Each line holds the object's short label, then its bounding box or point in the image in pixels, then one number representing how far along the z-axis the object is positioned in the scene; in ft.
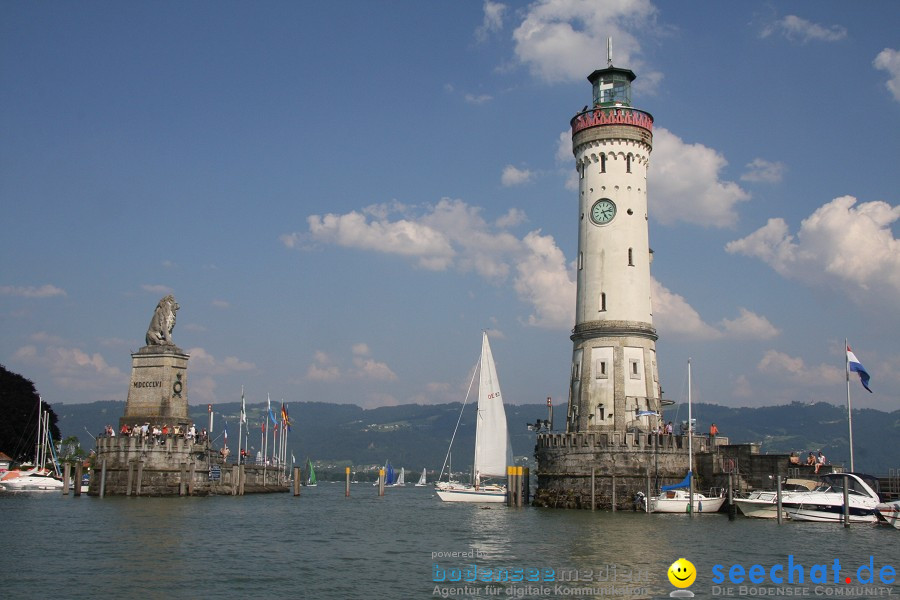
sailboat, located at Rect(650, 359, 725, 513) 185.68
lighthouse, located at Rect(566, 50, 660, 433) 210.38
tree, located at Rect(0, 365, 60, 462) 323.78
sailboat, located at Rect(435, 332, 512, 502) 245.49
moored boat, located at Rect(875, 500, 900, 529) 157.99
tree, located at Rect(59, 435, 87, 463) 425.89
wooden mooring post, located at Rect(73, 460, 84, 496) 231.50
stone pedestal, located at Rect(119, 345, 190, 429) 230.89
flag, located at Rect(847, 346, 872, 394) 177.06
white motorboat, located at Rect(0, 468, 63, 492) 289.74
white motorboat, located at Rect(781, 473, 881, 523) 168.96
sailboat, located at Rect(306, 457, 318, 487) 456.04
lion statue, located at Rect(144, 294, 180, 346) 235.61
